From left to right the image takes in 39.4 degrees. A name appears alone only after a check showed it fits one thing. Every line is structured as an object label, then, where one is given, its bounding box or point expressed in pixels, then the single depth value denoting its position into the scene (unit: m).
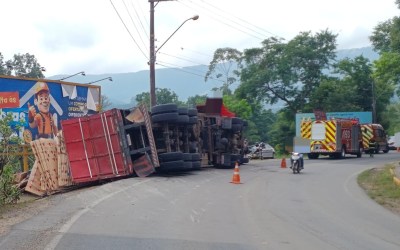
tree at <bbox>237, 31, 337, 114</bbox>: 58.56
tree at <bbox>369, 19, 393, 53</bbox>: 54.78
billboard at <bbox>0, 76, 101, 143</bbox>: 25.53
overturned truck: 19.19
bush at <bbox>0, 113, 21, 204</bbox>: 15.16
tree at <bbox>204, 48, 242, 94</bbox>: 70.62
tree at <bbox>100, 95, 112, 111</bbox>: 96.21
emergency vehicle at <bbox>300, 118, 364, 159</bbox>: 35.91
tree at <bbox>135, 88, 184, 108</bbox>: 75.50
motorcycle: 23.72
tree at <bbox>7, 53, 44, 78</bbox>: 63.07
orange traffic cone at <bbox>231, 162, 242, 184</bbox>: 18.94
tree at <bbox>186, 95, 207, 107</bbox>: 81.82
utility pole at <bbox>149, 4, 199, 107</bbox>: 27.98
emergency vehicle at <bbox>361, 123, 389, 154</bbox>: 46.72
